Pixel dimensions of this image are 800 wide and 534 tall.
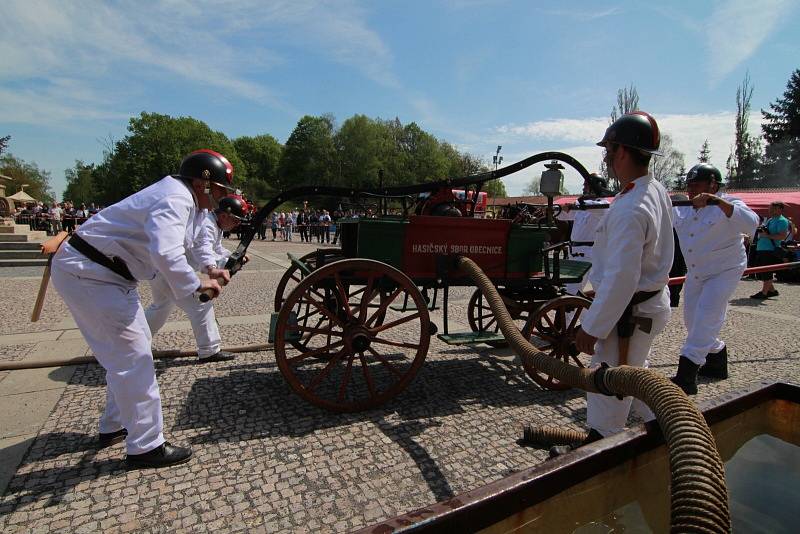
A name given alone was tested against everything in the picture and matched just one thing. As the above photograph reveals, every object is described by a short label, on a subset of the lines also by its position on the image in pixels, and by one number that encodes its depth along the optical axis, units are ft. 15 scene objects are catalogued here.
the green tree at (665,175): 151.19
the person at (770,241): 31.14
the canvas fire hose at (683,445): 3.33
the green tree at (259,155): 261.24
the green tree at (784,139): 117.91
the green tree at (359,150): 191.72
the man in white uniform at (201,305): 13.44
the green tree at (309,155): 196.65
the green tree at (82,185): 238.72
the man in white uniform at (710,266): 13.42
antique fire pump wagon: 11.05
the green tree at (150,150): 170.30
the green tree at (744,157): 138.00
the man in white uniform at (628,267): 7.23
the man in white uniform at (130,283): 8.12
